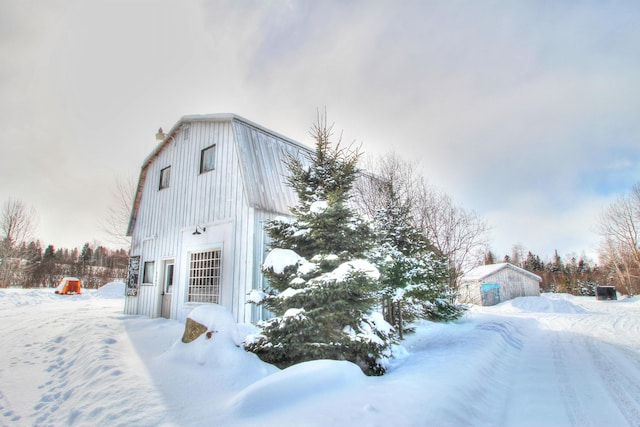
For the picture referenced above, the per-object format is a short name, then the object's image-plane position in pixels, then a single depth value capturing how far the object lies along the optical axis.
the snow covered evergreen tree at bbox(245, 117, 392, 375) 4.23
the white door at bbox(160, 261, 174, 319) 9.50
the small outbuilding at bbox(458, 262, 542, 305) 21.67
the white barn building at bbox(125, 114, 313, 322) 7.45
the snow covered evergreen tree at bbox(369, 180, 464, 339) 7.27
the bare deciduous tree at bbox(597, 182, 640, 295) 20.98
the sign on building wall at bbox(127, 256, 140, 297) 10.77
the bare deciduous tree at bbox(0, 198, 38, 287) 20.05
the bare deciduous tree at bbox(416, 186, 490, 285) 12.49
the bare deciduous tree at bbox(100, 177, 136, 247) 18.75
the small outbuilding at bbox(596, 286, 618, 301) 23.08
